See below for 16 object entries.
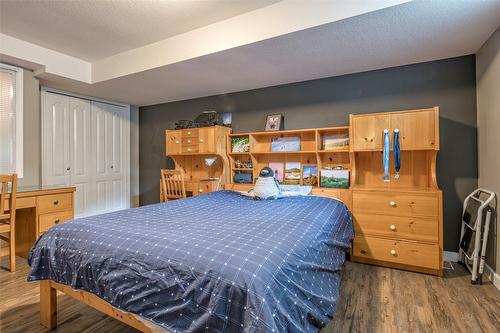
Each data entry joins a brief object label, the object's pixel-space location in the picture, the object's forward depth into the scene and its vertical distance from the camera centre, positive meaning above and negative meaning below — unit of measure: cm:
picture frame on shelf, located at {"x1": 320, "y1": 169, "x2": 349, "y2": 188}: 314 -15
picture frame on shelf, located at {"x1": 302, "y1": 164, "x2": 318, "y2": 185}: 339 -10
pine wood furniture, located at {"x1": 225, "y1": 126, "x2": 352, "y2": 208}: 313 +16
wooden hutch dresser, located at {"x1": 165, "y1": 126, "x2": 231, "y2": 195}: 382 +19
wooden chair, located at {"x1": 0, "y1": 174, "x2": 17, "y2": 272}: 247 -39
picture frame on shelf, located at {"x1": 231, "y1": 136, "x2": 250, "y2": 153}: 381 +33
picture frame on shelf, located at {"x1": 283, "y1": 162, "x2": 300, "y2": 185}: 351 -9
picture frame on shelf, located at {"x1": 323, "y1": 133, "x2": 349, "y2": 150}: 320 +31
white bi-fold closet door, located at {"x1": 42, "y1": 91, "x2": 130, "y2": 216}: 386 +28
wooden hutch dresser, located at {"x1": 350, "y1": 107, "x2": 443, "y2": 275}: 248 -35
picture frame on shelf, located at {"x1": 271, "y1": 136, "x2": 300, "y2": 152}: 352 +30
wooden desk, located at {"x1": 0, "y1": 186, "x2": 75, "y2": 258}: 284 -49
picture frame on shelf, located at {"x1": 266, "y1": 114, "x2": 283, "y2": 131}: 357 +60
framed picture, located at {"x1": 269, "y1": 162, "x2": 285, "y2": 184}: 362 -5
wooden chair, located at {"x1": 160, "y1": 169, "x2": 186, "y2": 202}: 376 -25
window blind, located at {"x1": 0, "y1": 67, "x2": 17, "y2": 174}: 308 +56
